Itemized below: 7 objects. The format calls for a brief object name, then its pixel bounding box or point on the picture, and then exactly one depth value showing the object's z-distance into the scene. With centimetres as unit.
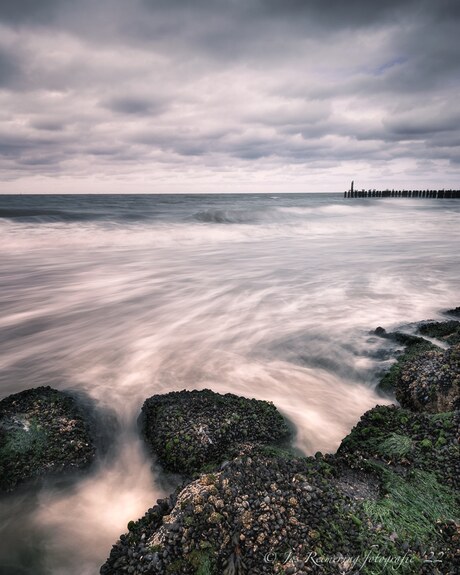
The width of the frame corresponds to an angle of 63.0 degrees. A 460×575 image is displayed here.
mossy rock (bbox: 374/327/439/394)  546
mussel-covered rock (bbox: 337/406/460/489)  331
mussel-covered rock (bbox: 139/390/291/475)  376
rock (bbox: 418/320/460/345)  640
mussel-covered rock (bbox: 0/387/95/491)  363
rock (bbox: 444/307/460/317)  840
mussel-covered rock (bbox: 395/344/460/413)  430
